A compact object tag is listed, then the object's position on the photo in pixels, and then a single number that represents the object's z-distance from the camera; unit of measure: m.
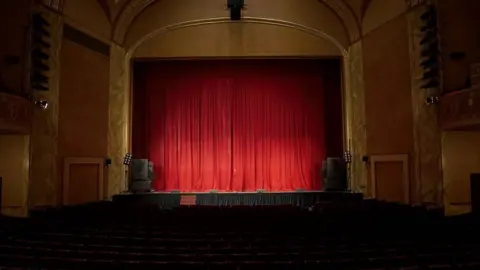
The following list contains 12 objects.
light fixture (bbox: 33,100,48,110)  8.35
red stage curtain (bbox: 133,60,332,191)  12.38
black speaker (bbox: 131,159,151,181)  10.93
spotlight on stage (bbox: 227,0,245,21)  10.85
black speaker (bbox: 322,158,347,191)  10.93
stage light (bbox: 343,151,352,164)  11.00
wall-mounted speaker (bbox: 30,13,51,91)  8.23
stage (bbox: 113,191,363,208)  10.21
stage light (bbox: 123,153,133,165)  11.05
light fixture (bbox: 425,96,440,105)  8.38
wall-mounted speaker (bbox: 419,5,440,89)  8.41
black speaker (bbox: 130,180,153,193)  10.83
